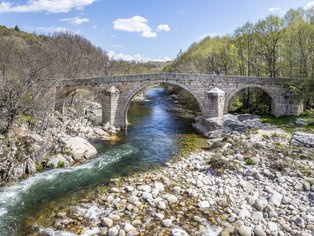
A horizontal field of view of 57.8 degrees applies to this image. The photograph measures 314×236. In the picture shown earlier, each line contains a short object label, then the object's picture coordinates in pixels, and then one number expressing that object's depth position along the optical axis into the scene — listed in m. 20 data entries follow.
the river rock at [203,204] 10.49
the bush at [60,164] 14.60
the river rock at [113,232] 8.86
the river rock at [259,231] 8.77
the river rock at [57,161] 14.46
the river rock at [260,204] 10.15
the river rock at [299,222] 9.11
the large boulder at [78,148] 15.80
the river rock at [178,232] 8.77
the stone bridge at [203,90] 22.92
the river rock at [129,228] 9.04
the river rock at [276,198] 10.47
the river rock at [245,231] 8.72
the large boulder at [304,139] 16.16
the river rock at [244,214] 9.71
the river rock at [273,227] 8.89
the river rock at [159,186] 11.78
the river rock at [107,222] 9.32
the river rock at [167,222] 9.33
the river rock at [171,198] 10.88
